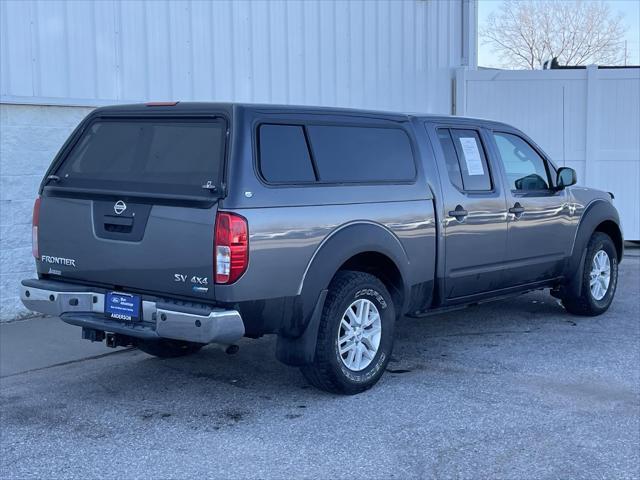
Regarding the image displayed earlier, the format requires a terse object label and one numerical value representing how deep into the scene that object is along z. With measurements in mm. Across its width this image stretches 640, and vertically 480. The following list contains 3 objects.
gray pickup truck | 5219
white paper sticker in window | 7129
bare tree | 43094
